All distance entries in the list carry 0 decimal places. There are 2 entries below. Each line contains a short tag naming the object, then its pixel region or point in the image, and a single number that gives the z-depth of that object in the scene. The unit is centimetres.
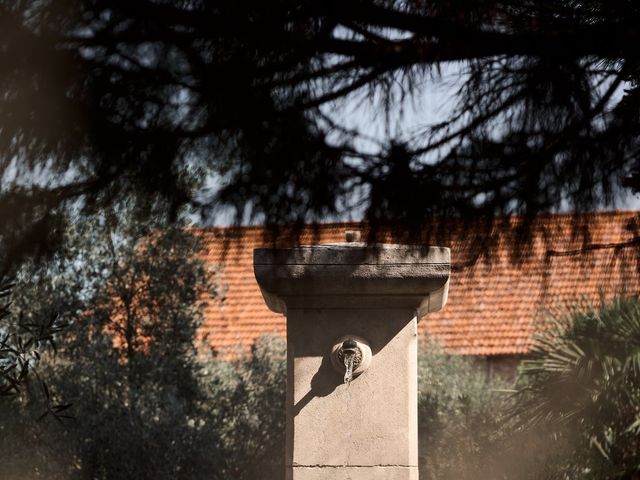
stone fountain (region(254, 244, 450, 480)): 916
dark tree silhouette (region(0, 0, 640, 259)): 542
